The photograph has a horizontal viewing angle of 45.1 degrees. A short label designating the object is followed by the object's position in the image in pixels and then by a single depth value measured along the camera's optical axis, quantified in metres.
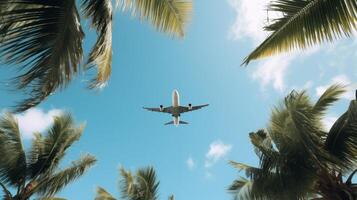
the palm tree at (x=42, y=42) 4.02
